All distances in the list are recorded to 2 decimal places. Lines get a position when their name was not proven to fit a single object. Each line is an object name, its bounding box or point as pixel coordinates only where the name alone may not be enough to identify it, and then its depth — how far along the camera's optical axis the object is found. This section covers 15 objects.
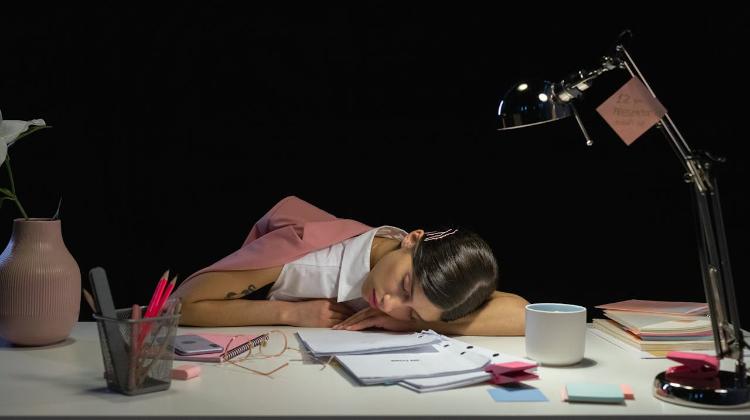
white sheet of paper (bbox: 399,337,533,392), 2.88
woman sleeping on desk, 3.35
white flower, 3.14
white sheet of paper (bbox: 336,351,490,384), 2.92
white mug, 3.05
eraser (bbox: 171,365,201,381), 2.92
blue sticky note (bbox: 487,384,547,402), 2.84
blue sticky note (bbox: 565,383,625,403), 2.82
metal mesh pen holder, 2.84
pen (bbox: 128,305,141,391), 2.83
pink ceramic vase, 3.12
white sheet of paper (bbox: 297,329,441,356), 3.10
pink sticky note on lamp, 2.93
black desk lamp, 2.82
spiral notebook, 3.04
